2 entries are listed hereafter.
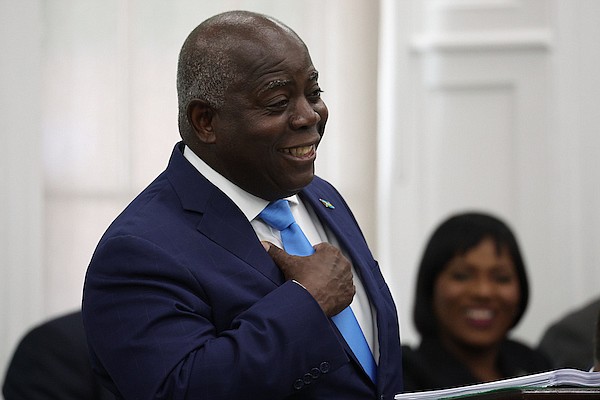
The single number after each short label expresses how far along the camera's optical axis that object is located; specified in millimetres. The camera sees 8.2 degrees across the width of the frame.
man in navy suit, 5586
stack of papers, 5579
